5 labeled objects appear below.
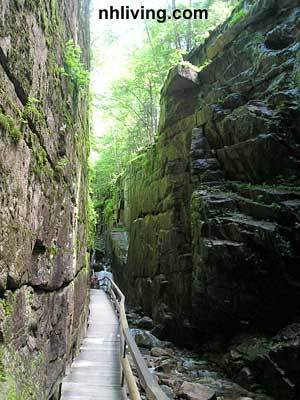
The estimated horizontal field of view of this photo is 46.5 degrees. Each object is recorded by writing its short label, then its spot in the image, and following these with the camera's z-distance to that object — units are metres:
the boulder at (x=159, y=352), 11.52
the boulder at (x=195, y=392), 7.79
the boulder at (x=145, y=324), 14.31
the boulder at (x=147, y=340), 12.57
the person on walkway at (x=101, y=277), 23.42
